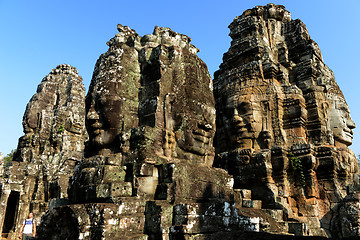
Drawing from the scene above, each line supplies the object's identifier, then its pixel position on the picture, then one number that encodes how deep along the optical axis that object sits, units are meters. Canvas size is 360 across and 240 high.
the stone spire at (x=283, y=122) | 10.08
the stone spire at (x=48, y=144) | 13.19
